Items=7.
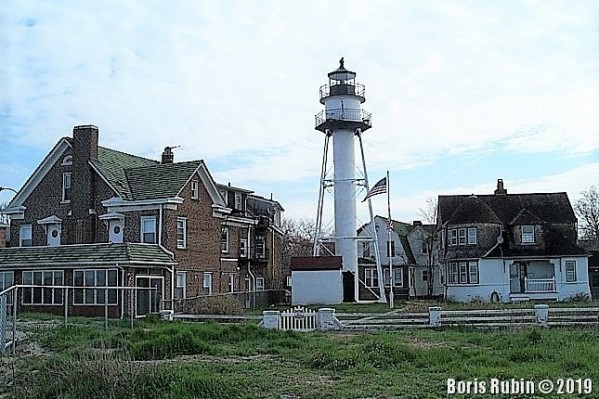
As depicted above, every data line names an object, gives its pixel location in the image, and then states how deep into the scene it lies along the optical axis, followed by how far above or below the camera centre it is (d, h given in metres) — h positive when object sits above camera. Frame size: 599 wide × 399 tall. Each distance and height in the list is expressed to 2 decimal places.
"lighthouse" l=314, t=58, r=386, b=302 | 47.81 +7.76
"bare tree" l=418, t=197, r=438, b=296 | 58.69 +1.72
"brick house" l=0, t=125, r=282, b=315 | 36.44 +2.96
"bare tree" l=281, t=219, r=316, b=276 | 78.12 +4.23
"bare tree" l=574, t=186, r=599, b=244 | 81.94 +5.96
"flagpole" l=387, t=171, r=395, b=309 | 42.44 +3.67
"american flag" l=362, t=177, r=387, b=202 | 43.88 +5.22
